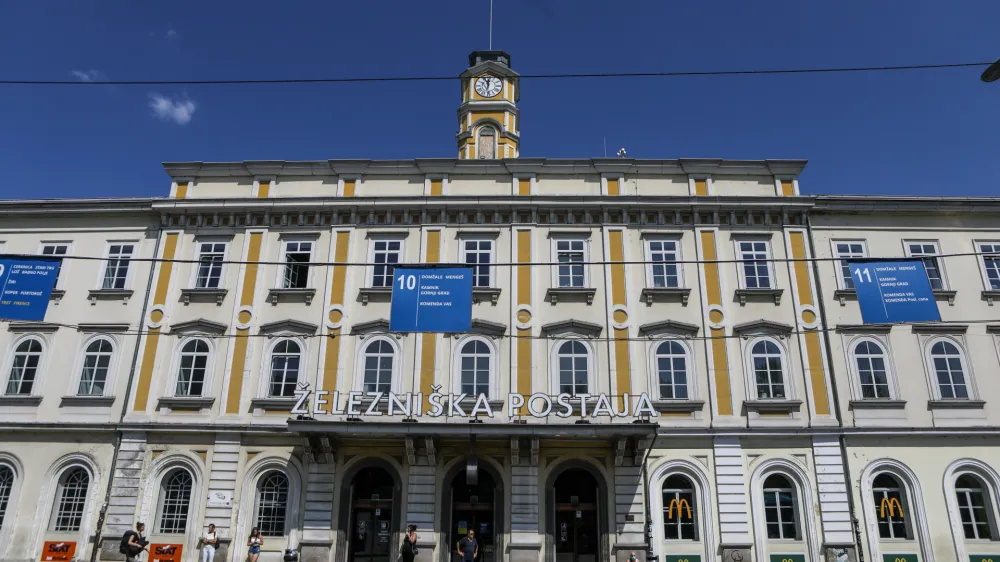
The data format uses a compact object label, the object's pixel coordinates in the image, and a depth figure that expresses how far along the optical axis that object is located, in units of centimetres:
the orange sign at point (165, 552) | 2277
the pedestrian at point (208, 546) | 2152
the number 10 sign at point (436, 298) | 1853
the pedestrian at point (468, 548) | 2012
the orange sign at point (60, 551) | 2284
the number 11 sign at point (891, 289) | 1839
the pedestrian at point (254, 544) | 2161
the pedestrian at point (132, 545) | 2069
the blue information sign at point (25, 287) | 1883
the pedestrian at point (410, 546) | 2081
